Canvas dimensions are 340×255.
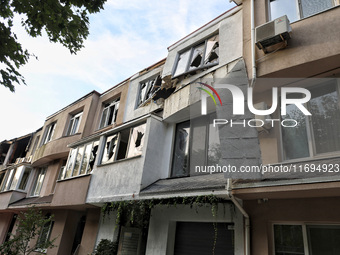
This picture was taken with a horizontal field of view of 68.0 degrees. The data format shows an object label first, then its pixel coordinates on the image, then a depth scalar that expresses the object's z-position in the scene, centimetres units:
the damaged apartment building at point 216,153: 546
